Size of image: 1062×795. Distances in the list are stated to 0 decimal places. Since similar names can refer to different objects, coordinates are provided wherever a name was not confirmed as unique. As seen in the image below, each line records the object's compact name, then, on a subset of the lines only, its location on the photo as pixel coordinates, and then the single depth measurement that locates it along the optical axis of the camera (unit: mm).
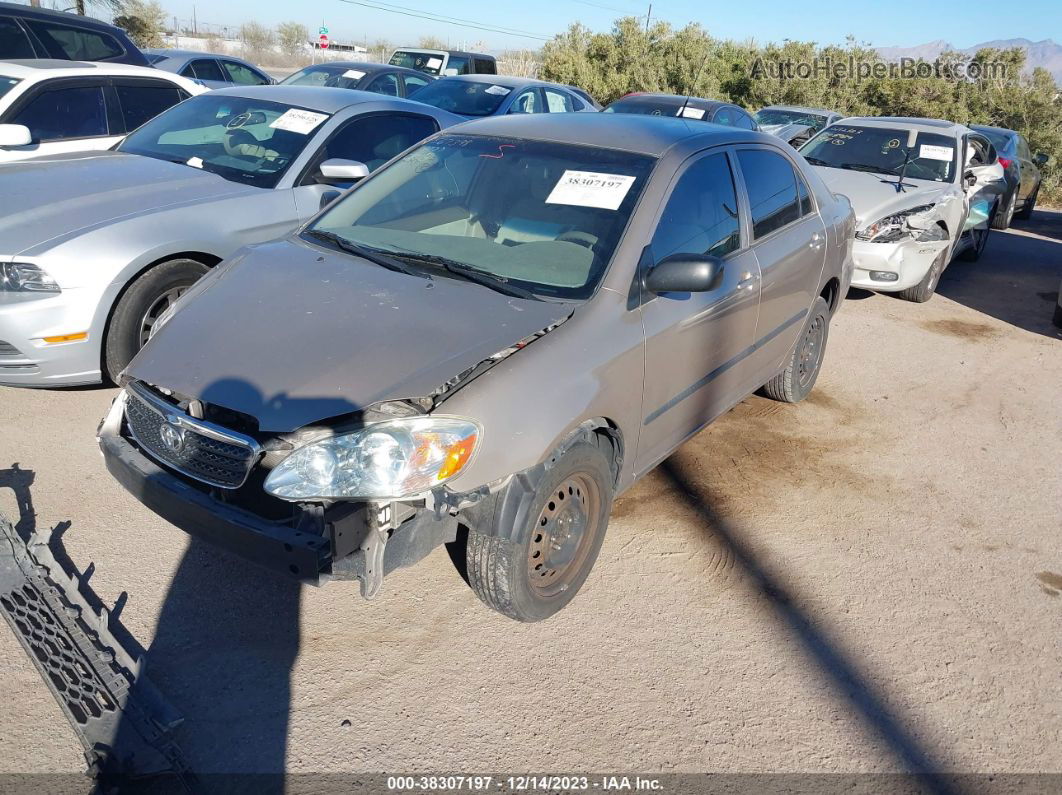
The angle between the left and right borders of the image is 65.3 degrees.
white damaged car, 7680
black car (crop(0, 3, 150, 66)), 8008
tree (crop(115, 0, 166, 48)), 27641
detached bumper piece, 2406
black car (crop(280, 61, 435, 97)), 11758
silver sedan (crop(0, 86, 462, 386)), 4137
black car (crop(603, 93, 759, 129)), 11953
